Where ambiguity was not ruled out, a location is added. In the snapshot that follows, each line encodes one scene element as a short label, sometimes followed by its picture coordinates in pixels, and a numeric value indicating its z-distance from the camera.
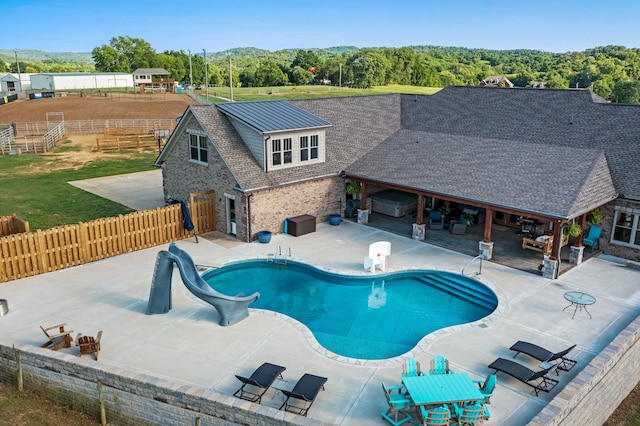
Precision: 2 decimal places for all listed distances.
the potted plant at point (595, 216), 21.61
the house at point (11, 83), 108.06
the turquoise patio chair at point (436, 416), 11.19
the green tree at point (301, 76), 138.62
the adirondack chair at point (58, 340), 14.05
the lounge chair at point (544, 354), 13.55
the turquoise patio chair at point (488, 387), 12.07
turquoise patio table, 11.47
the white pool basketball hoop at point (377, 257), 20.23
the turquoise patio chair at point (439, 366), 12.79
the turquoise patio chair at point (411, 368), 12.55
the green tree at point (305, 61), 153.88
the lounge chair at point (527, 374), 12.68
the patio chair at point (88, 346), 13.68
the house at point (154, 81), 93.28
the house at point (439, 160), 21.48
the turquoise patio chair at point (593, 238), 22.38
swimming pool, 15.85
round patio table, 16.31
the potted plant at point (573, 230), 20.64
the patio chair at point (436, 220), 25.48
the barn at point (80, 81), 106.94
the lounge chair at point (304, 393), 11.69
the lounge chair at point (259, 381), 12.16
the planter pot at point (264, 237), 23.02
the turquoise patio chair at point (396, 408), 11.49
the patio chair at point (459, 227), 24.59
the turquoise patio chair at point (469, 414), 11.33
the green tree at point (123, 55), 132.12
